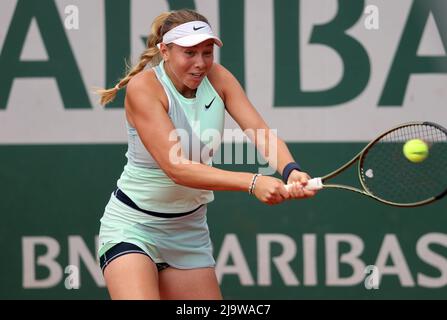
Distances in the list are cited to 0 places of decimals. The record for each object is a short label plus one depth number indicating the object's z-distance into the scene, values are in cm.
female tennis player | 695
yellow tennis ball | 674
